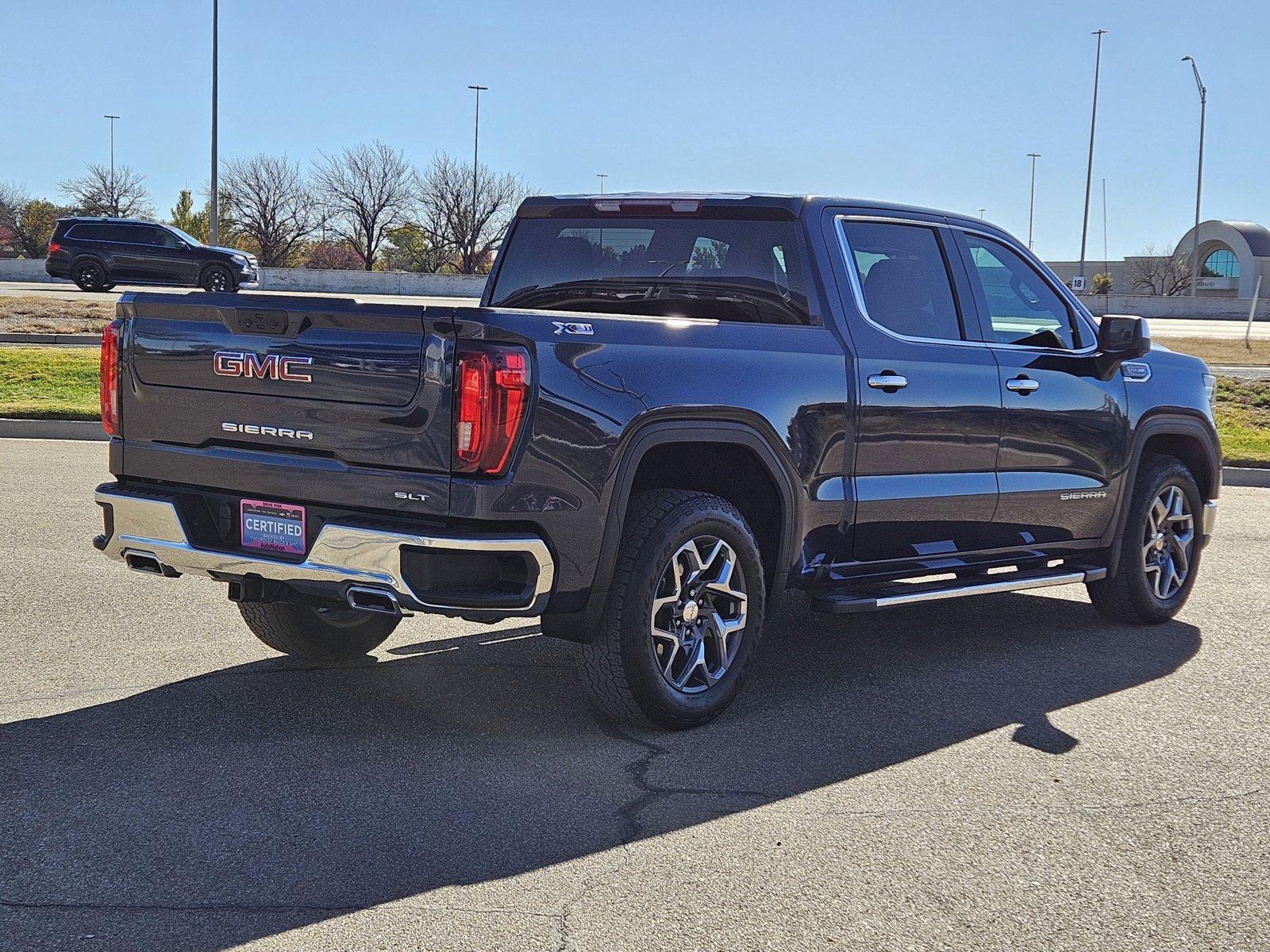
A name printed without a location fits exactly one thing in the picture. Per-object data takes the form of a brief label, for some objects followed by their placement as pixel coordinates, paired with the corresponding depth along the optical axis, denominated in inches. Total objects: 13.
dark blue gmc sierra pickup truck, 179.3
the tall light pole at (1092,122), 2244.1
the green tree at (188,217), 3142.2
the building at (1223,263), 3486.7
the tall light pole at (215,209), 1493.6
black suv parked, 1279.5
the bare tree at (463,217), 2827.3
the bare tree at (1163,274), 3467.0
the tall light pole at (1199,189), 1987.8
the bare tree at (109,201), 3193.9
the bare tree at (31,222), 2981.3
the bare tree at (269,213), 2832.2
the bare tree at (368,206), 2842.0
